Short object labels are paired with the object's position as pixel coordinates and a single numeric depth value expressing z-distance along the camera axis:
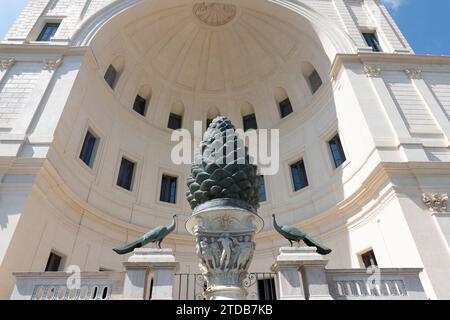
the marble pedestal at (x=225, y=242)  6.54
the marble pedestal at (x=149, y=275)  6.71
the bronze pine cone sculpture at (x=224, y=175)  7.13
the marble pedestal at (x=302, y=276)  6.62
